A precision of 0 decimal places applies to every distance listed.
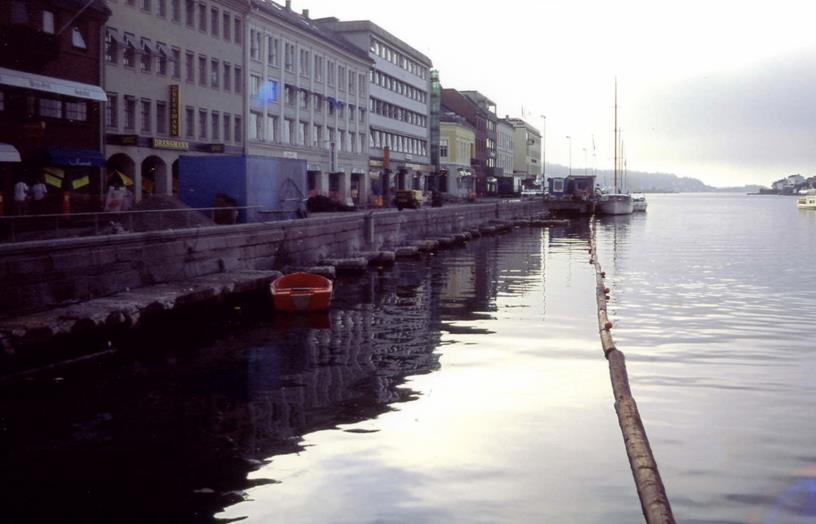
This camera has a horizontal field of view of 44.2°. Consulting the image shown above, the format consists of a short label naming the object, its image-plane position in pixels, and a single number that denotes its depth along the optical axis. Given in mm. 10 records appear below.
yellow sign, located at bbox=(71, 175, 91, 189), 48178
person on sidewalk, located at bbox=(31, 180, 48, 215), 34219
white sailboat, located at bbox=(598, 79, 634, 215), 129625
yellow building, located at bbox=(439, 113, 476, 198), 132500
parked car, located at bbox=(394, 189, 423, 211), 78188
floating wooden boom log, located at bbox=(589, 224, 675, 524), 9359
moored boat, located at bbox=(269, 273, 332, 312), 28016
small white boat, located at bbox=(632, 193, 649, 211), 157000
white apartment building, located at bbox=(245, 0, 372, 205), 72688
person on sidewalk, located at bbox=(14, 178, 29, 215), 32991
